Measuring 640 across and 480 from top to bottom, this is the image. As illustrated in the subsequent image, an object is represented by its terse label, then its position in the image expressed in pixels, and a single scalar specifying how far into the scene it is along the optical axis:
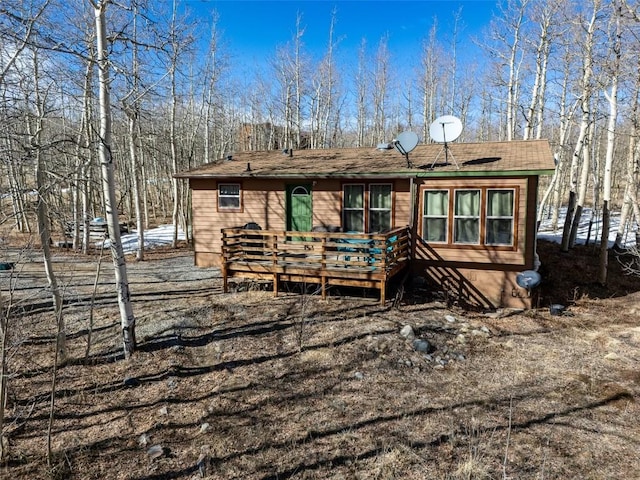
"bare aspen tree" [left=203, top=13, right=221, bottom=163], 20.16
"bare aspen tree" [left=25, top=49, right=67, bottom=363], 5.35
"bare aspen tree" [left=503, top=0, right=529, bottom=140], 17.55
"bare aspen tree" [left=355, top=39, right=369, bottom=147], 28.41
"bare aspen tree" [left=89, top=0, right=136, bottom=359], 5.71
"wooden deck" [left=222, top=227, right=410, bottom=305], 8.66
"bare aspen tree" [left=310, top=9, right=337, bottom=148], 24.51
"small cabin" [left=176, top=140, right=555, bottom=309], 8.92
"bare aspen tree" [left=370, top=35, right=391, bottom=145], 28.00
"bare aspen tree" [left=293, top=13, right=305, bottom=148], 23.16
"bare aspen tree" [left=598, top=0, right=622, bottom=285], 10.28
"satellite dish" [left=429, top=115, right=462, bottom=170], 9.80
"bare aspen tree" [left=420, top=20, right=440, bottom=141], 25.41
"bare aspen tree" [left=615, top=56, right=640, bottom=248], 9.73
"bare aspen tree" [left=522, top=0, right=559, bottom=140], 16.23
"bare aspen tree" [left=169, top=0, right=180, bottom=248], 16.53
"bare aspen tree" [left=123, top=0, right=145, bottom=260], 13.12
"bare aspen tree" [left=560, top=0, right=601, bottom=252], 12.88
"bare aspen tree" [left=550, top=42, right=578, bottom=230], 15.43
